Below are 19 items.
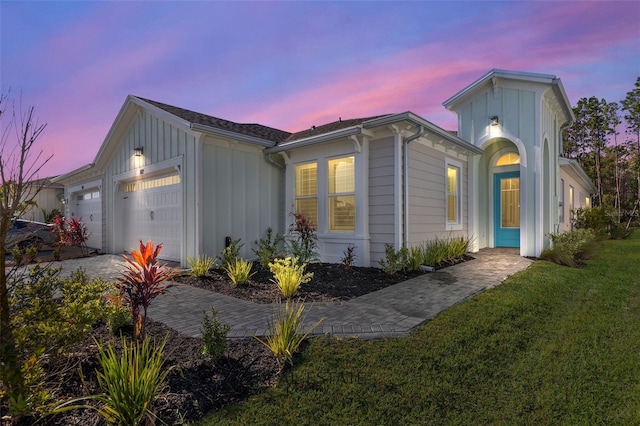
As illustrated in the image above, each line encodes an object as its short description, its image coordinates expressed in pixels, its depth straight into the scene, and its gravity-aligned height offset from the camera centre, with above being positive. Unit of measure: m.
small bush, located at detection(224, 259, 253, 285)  6.21 -1.16
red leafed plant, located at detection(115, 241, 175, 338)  2.92 -0.63
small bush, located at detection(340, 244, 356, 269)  7.28 -1.03
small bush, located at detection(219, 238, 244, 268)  7.12 -0.94
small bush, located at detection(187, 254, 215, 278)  6.93 -1.13
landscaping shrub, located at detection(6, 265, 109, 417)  2.07 -0.83
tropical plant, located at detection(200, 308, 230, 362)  2.92 -1.16
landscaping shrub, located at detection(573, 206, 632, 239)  15.18 -0.62
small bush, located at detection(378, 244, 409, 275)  6.89 -1.04
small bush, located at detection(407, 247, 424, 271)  7.23 -1.07
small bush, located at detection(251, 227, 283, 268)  7.52 -0.94
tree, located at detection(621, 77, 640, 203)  20.57 +6.28
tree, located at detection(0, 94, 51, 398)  1.98 +0.27
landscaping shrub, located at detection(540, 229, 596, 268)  8.50 -1.08
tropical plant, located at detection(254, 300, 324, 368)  2.98 -1.22
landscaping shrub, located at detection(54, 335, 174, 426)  2.08 -1.18
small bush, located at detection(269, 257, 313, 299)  5.29 -1.09
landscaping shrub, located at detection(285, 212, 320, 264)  7.41 -0.71
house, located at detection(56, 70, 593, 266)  7.57 +1.00
